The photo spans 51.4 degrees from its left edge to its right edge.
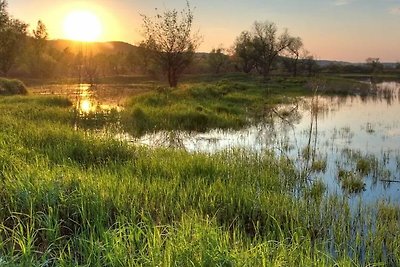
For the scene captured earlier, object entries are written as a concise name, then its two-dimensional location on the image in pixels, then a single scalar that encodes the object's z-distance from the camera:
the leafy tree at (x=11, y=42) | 54.22
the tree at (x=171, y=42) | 39.34
